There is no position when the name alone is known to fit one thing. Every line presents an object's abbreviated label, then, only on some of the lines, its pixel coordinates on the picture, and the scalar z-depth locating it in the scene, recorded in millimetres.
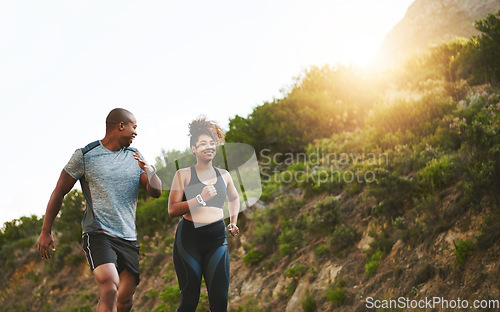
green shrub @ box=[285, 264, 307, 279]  7531
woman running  3816
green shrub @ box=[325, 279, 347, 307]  6340
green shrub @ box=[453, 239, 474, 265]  5488
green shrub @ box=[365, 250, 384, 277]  6445
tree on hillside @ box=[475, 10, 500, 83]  11023
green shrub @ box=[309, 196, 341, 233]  7980
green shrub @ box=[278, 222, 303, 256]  8367
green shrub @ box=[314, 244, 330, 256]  7586
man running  3391
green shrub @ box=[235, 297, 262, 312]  7604
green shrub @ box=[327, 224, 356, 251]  7367
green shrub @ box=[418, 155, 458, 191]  6801
